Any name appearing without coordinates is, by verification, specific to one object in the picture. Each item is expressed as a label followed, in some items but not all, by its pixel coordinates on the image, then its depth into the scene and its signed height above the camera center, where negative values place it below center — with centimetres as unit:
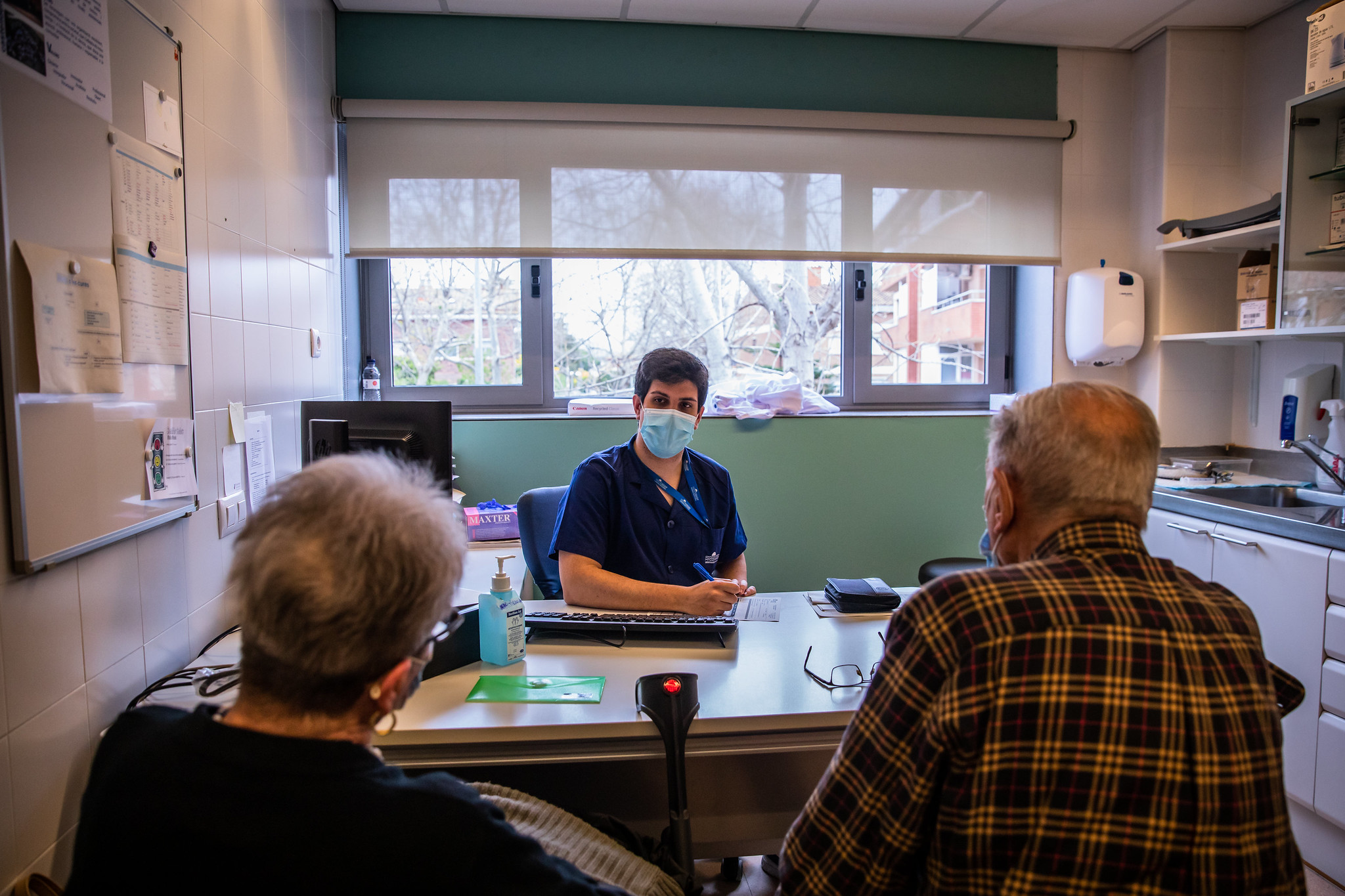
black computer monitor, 179 -8
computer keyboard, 165 -50
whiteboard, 117 +5
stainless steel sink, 274 -38
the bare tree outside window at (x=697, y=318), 350 +36
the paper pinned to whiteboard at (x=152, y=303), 146 +19
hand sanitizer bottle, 153 -47
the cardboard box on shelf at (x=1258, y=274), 284 +46
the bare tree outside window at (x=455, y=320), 342 +34
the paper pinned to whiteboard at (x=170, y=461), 157 -14
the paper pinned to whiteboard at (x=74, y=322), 122 +13
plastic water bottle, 324 +5
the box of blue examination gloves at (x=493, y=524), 273 -47
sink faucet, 264 -24
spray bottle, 269 -17
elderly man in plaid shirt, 82 -39
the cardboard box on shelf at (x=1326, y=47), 237 +111
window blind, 315 +88
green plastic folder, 137 -55
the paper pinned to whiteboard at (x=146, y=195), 146 +41
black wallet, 184 -50
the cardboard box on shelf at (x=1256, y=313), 284 +31
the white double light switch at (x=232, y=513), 190 -30
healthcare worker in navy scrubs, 199 -30
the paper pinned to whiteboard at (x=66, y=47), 118 +59
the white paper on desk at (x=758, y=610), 181 -53
